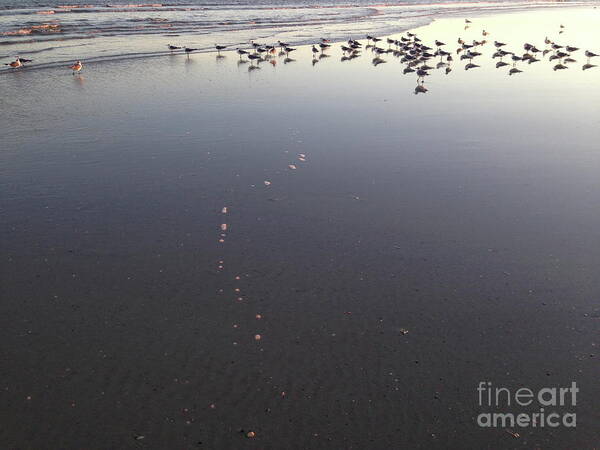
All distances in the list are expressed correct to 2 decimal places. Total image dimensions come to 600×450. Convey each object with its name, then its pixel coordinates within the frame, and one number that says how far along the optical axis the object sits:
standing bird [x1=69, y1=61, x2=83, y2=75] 20.06
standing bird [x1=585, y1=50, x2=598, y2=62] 22.64
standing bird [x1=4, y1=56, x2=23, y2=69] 20.78
